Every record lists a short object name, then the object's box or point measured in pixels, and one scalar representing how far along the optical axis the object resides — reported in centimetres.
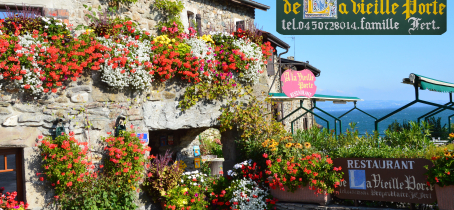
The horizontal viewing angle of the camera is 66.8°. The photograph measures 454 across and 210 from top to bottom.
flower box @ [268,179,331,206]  592
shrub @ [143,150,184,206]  618
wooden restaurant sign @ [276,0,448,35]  404
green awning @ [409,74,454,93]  743
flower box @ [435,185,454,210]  497
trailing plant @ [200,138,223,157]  1131
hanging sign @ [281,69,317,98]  778
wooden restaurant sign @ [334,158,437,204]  536
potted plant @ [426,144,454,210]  493
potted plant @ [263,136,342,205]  585
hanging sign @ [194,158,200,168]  906
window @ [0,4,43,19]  555
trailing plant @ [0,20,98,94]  501
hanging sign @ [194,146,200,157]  1004
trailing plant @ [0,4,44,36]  531
